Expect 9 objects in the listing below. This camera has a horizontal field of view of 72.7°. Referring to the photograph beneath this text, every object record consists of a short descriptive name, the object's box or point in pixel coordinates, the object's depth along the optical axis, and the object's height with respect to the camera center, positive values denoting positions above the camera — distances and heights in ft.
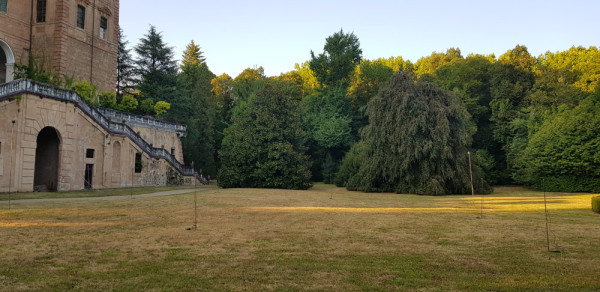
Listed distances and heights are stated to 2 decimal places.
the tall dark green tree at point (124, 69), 187.75 +48.60
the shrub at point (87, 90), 130.93 +27.12
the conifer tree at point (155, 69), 178.81 +48.19
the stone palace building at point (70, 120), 92.89 +14.61
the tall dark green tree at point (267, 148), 126.52 +7.99
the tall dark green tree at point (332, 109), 185.57 +30.85
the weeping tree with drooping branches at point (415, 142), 113.09 +9.21
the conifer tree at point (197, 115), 182.50 +27.45
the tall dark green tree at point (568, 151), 127.32 +7.76
